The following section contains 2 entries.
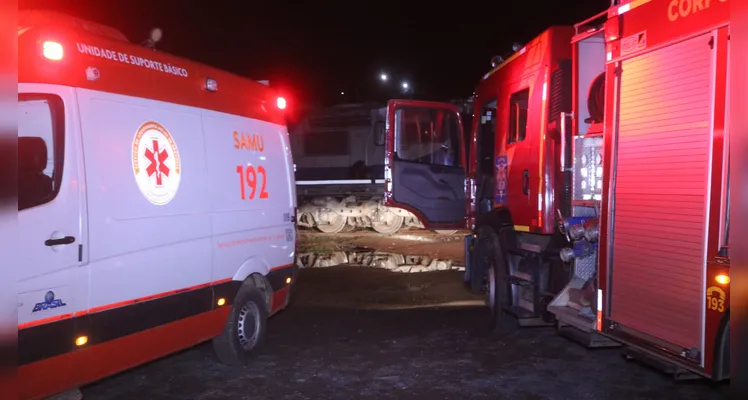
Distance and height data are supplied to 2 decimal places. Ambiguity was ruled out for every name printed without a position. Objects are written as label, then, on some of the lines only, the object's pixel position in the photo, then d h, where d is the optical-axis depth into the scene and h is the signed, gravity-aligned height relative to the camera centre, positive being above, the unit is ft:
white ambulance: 13.50 -0.95
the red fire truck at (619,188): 13.61 -0.44
